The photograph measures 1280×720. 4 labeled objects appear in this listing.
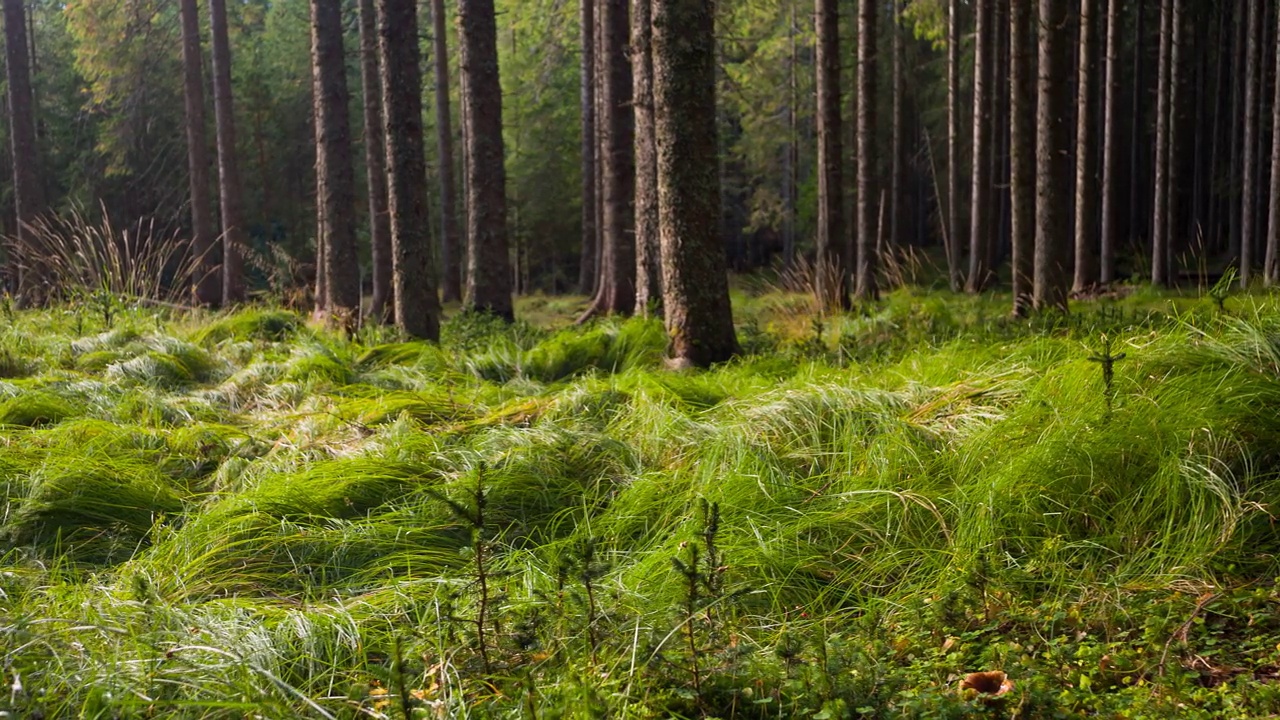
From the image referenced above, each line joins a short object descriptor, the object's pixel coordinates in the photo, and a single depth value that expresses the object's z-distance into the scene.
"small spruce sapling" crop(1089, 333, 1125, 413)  3.86
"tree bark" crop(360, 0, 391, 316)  14.55
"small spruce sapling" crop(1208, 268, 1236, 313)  4.81
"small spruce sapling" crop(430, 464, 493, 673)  2.70
